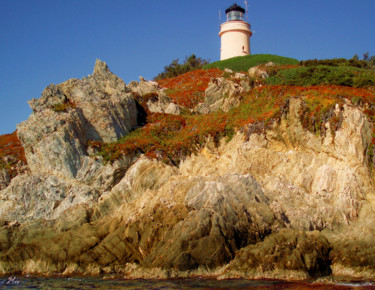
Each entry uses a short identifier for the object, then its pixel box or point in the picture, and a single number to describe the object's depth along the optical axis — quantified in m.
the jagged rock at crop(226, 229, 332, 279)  16.55
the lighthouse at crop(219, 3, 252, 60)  57.75
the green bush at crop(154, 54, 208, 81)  61.24
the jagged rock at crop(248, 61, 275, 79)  41.69
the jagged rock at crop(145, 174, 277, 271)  17.36
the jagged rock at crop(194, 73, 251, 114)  32.59
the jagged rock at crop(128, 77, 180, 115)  34.69
